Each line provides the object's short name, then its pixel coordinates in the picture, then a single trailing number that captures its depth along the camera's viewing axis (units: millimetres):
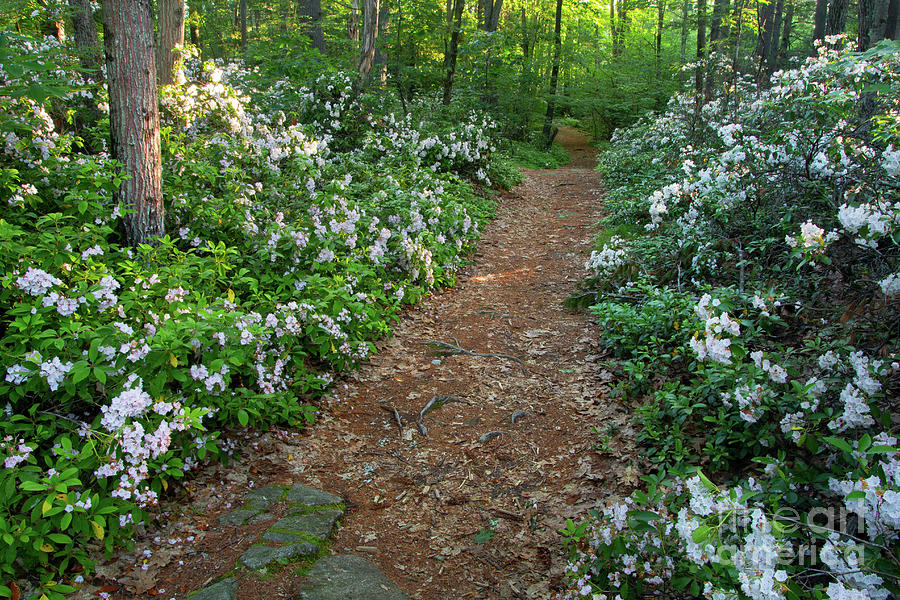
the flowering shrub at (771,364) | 2156
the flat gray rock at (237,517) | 3141
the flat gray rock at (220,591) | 2580
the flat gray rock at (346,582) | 2654
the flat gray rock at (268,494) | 3379
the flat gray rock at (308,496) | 3373
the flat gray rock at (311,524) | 3072
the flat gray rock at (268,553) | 2799
